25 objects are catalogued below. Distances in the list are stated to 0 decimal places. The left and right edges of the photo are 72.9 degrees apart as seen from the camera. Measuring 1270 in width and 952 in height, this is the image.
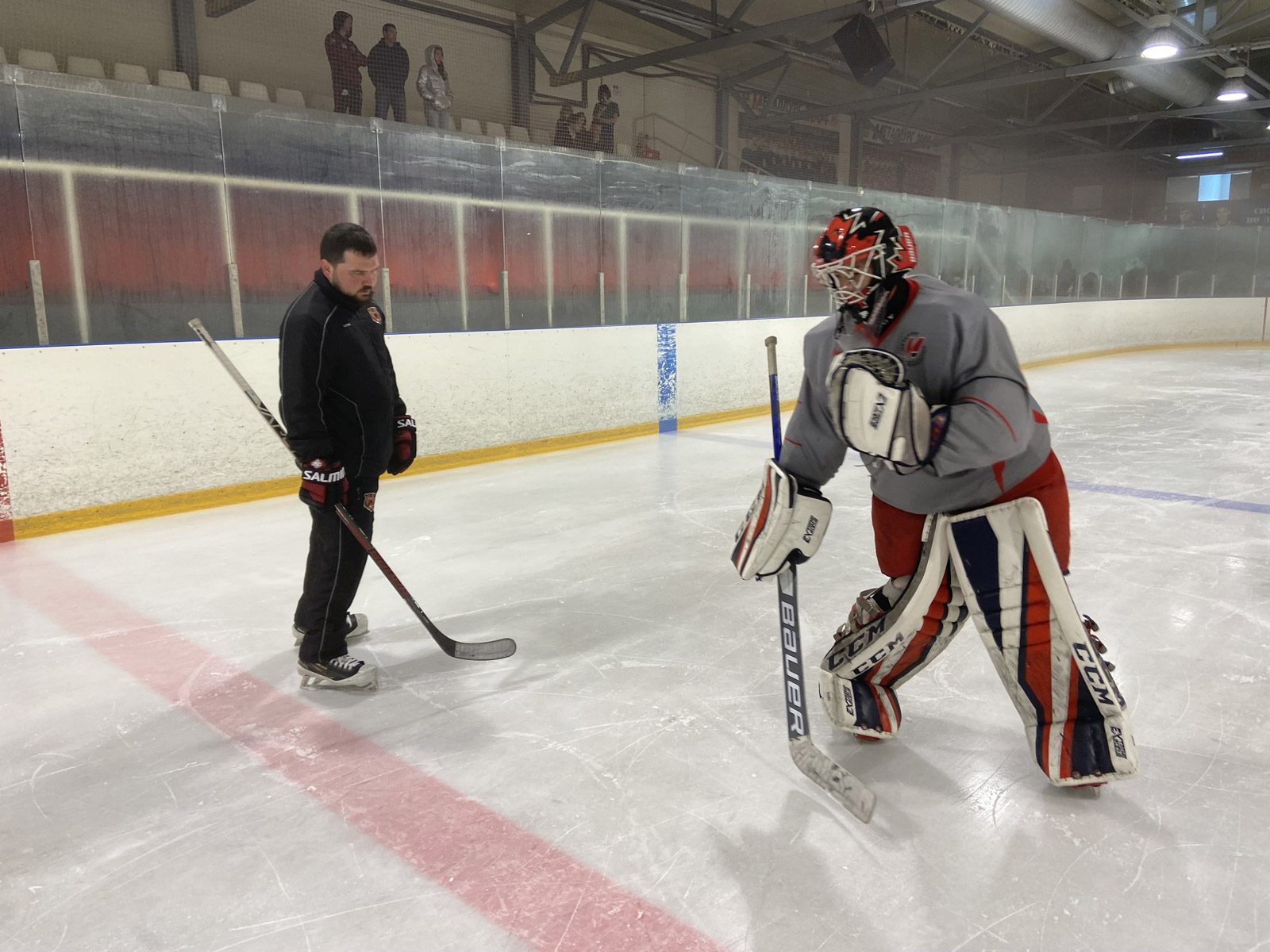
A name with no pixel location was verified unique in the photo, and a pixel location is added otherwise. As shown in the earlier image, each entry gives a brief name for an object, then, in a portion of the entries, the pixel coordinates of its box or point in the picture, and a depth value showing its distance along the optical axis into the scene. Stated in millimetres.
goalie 1466
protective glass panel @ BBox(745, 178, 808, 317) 7930
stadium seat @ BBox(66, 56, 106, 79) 5910
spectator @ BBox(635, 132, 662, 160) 10091
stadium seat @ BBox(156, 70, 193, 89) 6141
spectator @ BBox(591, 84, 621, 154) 8765
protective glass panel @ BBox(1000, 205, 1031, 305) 10867
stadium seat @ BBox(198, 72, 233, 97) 6547
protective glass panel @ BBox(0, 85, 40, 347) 4043
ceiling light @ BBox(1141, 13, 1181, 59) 7898
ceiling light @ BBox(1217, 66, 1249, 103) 9887
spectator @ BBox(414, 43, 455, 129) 7375
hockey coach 2121
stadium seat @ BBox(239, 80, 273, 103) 6805
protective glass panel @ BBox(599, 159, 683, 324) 6906
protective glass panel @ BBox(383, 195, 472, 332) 5664
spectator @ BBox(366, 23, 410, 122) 7078
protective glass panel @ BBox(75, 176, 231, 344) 4484
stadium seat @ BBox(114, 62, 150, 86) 6039
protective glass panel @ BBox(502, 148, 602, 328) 6234
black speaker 8344
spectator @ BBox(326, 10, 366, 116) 7086
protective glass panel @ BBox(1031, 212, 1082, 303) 11773
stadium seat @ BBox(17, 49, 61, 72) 5523
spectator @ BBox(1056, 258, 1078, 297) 12186
